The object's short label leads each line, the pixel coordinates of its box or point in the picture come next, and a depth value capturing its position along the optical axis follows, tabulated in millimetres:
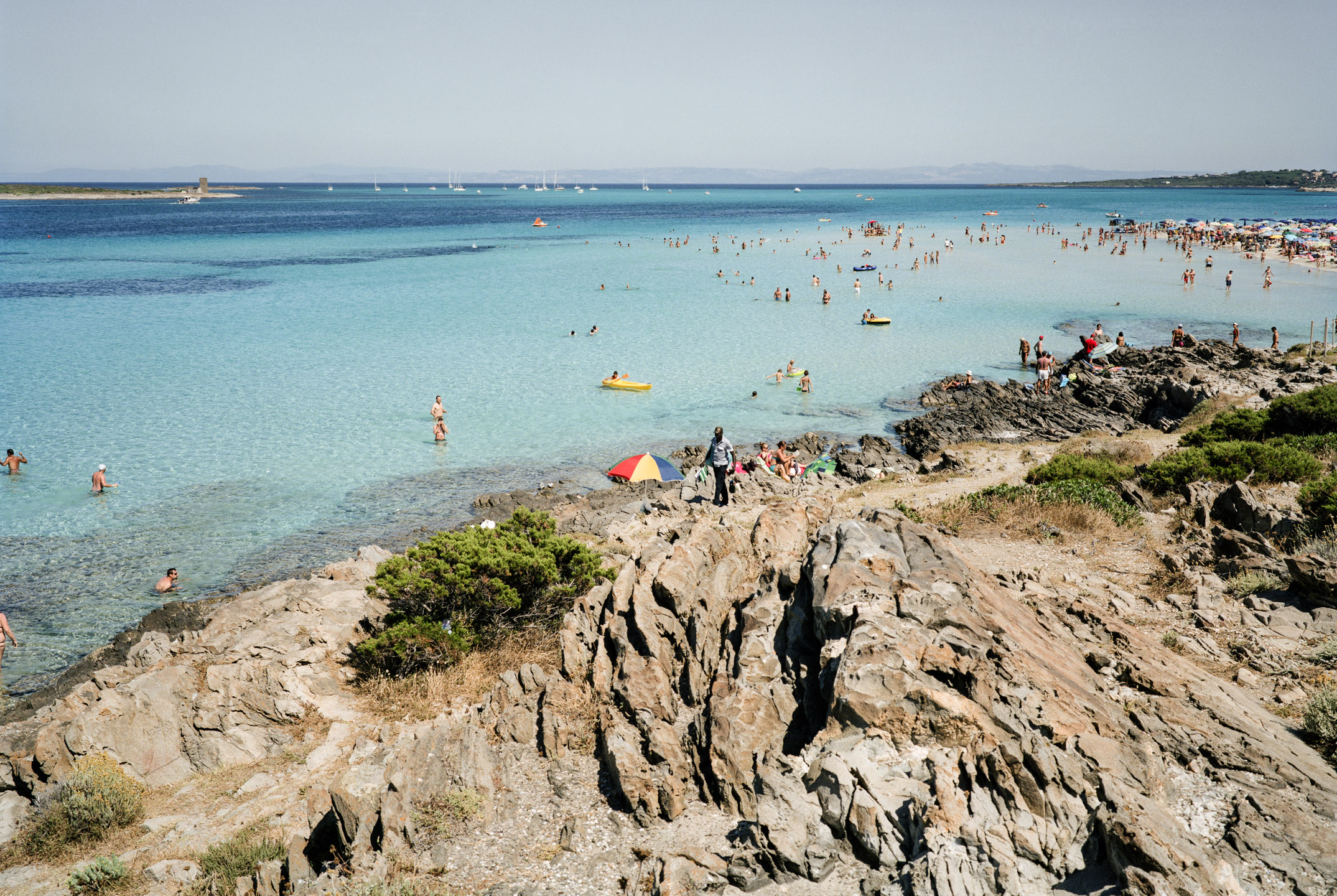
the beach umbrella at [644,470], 22031
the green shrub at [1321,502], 12141
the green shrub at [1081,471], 16562
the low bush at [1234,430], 18641
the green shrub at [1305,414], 18000
